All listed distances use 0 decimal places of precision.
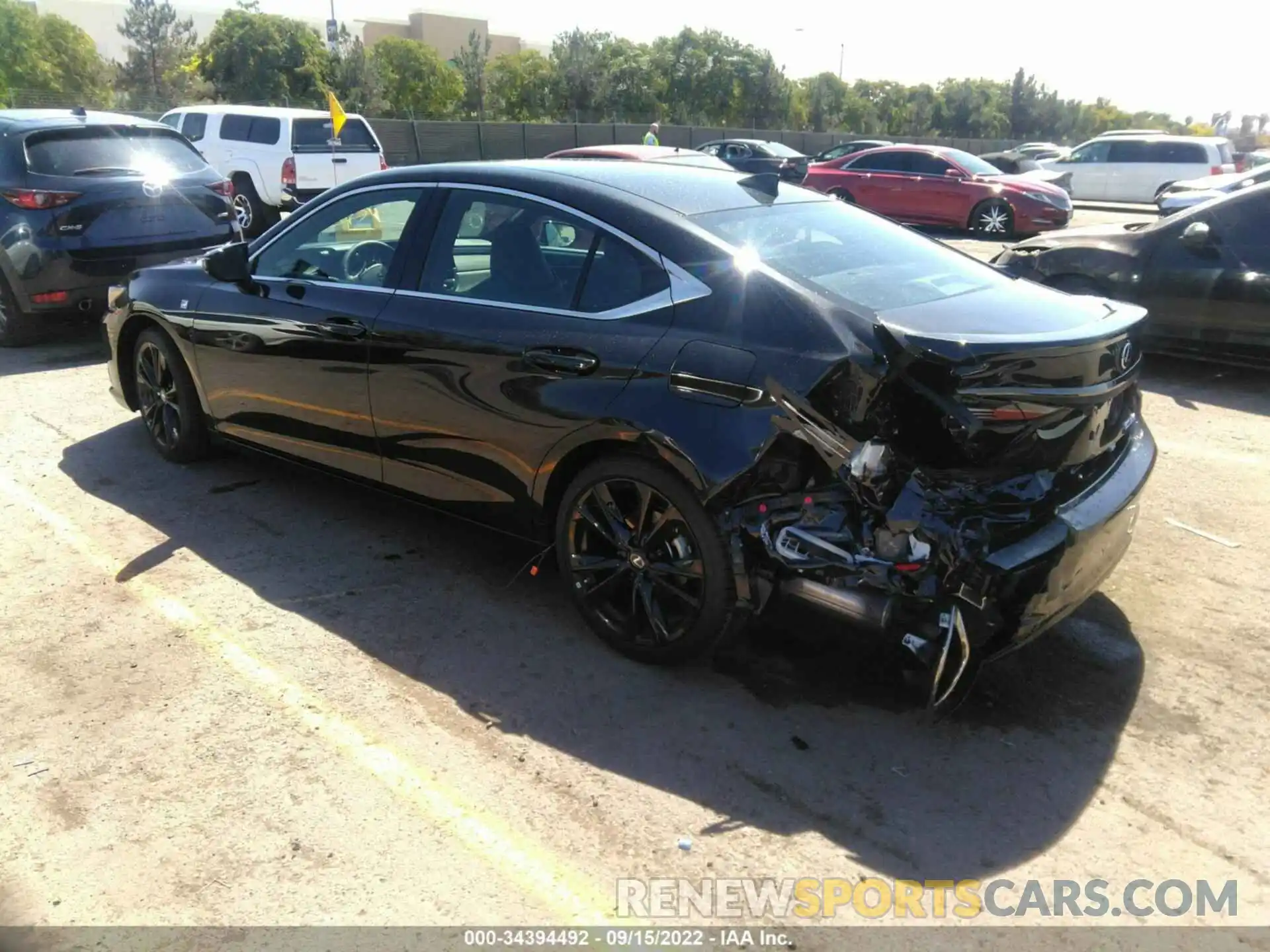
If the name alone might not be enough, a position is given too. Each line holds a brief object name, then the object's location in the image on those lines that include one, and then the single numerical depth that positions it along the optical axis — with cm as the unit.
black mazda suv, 784
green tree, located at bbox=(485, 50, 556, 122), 4753
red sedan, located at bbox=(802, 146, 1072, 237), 1698
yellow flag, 1572
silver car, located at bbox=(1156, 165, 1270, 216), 1527
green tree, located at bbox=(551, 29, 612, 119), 4734
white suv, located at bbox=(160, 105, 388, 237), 1575
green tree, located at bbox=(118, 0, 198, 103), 4769
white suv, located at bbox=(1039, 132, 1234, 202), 2333
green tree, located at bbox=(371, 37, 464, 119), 4603
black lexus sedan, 304
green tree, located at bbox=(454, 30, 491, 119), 4659
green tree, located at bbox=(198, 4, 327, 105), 4284
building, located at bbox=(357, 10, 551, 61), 9462
